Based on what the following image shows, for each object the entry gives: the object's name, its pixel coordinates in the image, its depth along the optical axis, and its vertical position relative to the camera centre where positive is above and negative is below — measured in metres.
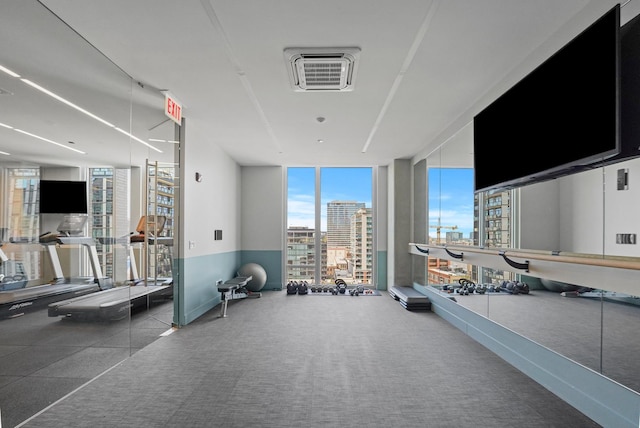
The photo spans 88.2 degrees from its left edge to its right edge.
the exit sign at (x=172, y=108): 3.79 +1.29
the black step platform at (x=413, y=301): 5.55 -1.41
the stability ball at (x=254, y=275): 6.99 -1.23
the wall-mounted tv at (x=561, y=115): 1.95 +0.77
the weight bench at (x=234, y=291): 5.23 -1.22
